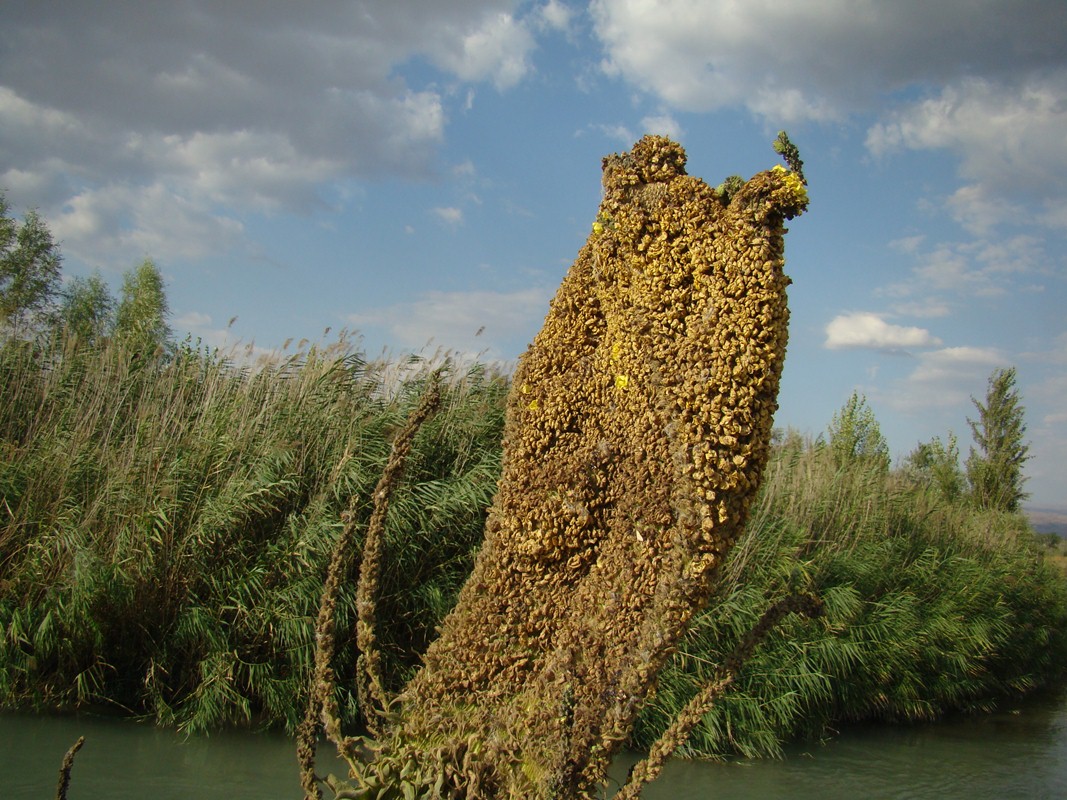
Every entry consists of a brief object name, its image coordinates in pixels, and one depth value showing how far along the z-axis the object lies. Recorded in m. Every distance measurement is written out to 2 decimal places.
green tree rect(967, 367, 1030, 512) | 22.95
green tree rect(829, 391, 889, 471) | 17.12
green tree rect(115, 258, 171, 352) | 23.53
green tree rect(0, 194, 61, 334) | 21.17
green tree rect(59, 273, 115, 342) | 22.27
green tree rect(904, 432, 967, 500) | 20.13
